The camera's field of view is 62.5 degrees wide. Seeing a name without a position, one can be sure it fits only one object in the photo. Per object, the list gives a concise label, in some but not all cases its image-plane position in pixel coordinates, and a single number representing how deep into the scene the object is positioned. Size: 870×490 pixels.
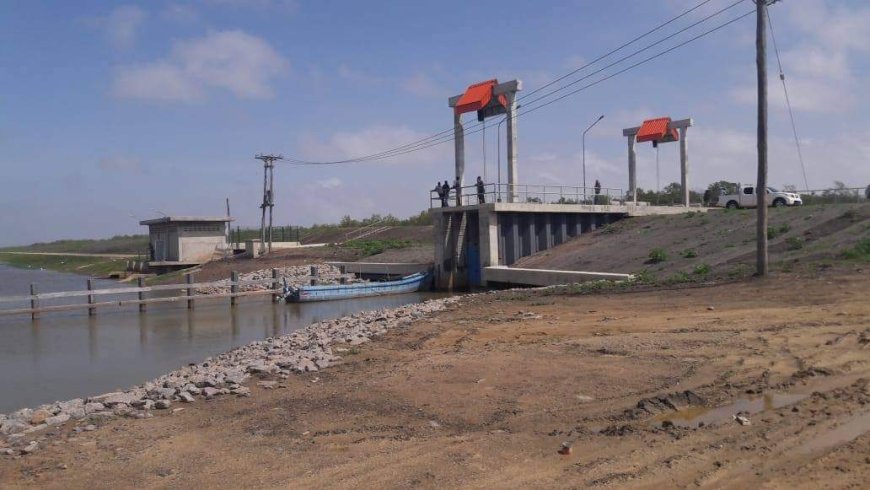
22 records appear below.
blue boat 33.66
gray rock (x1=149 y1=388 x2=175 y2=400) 10.89
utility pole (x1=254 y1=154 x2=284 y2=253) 54.95
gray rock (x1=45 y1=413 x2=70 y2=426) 9.77
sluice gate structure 34.66
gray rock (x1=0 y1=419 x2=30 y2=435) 9.46
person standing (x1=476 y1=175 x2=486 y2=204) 35.91
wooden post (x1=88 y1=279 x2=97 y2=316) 29.20
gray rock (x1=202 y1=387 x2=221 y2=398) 10.90
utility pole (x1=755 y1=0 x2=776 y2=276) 21.19
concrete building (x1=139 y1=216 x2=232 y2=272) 54.00
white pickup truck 40.75
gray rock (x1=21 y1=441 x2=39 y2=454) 8.39
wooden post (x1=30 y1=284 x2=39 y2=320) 28.08
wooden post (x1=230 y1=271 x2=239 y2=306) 33.16
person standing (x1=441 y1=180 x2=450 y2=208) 37.56
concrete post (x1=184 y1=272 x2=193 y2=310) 31.80
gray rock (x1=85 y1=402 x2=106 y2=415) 10.29
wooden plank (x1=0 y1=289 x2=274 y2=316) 27.71
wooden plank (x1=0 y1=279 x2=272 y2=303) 26.80
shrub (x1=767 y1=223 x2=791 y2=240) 28.22
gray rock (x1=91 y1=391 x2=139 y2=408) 10.68
